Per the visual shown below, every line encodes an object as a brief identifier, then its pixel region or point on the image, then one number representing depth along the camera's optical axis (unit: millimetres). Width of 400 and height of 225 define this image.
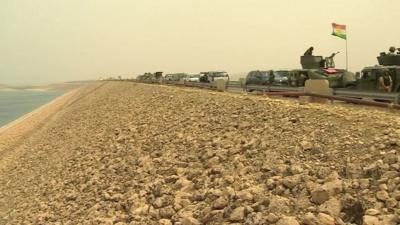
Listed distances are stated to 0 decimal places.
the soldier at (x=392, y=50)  24078
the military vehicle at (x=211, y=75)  52453
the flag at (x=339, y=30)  33000
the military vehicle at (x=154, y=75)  84856
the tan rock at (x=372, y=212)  7141
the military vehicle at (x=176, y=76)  68794
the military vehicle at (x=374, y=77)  20500
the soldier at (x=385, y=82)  20156
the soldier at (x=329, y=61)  33688
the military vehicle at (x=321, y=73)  26953
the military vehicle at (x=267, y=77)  35094
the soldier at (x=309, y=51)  33781
